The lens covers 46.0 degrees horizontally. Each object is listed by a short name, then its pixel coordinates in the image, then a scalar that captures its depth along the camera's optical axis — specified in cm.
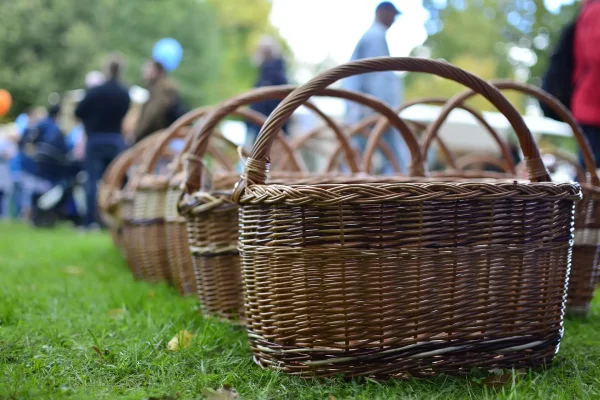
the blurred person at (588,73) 392
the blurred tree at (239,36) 2434
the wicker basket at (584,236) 277
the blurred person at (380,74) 514
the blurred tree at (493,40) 2053
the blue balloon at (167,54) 737
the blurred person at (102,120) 754
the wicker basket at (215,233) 250
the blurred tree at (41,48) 2095
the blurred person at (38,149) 901
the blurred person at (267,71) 695
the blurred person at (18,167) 1016
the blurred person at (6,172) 1239
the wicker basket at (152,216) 354
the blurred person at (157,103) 679
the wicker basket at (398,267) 179
